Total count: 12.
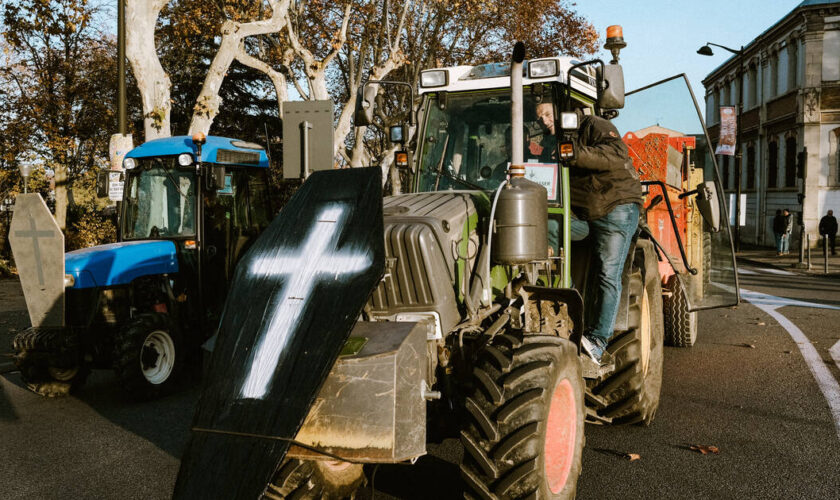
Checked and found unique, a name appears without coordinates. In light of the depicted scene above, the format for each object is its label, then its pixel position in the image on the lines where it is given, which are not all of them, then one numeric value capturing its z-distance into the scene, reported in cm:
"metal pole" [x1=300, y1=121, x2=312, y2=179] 1243
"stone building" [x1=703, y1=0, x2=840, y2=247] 3666
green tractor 334
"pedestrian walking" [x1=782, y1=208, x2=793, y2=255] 3007
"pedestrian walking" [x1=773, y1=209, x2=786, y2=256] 3038
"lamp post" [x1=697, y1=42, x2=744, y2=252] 2544
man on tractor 558
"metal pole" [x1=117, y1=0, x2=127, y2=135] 1512
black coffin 330
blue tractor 757
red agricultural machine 841
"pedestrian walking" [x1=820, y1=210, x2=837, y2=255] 2515
